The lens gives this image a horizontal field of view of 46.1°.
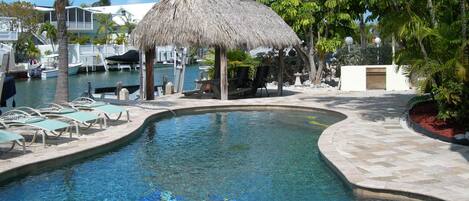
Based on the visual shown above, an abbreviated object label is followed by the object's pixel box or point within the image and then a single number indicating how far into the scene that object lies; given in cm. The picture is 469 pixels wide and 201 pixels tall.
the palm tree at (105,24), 7000
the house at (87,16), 6456
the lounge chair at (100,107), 1178
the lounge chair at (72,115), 1036
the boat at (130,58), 2321
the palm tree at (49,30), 5756
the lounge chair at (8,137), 808
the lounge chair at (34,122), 917
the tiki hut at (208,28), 1642
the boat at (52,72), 4444
